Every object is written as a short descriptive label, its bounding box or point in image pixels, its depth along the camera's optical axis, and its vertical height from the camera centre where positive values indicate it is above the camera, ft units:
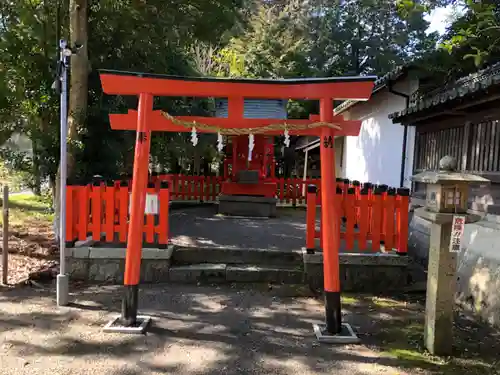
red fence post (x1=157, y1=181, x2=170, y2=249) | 22.31 -2.67
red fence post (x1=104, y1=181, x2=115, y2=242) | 22.70 -2.59
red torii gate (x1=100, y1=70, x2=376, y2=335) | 16.70 +1.80
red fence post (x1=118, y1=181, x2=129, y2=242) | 22.81 -2.52
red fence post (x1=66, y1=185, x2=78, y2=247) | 22.26 -2.84
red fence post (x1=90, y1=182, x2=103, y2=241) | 22.59 -2.51
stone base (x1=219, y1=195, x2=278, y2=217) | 40.88 -3.64
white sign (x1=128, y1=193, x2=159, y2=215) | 18.04 -1.68
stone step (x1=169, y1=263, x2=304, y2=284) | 22.76 -5.68
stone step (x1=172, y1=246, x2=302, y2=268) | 24.03 -4.96
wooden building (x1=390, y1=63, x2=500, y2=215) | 20.26 +2.70
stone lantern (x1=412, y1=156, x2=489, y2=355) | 14.42 -2.14
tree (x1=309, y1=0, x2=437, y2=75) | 76.54 +24.76
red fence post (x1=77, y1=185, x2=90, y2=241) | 22.47 -2.63
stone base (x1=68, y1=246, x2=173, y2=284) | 22.61 -5.35
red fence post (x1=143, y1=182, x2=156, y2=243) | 22.50 -3.30
